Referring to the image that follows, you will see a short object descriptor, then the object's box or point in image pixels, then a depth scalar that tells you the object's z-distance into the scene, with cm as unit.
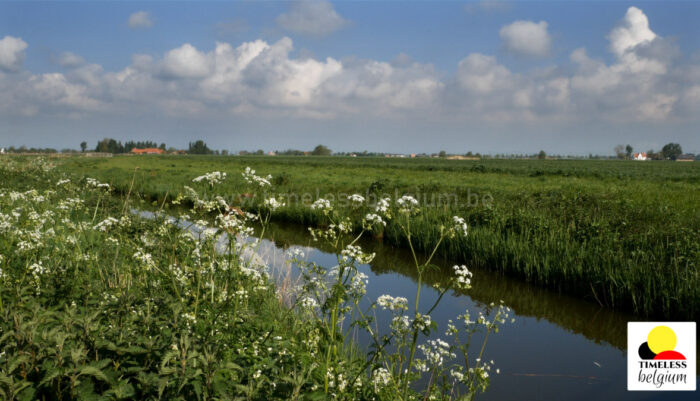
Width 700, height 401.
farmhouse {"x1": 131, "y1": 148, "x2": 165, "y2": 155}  17670
